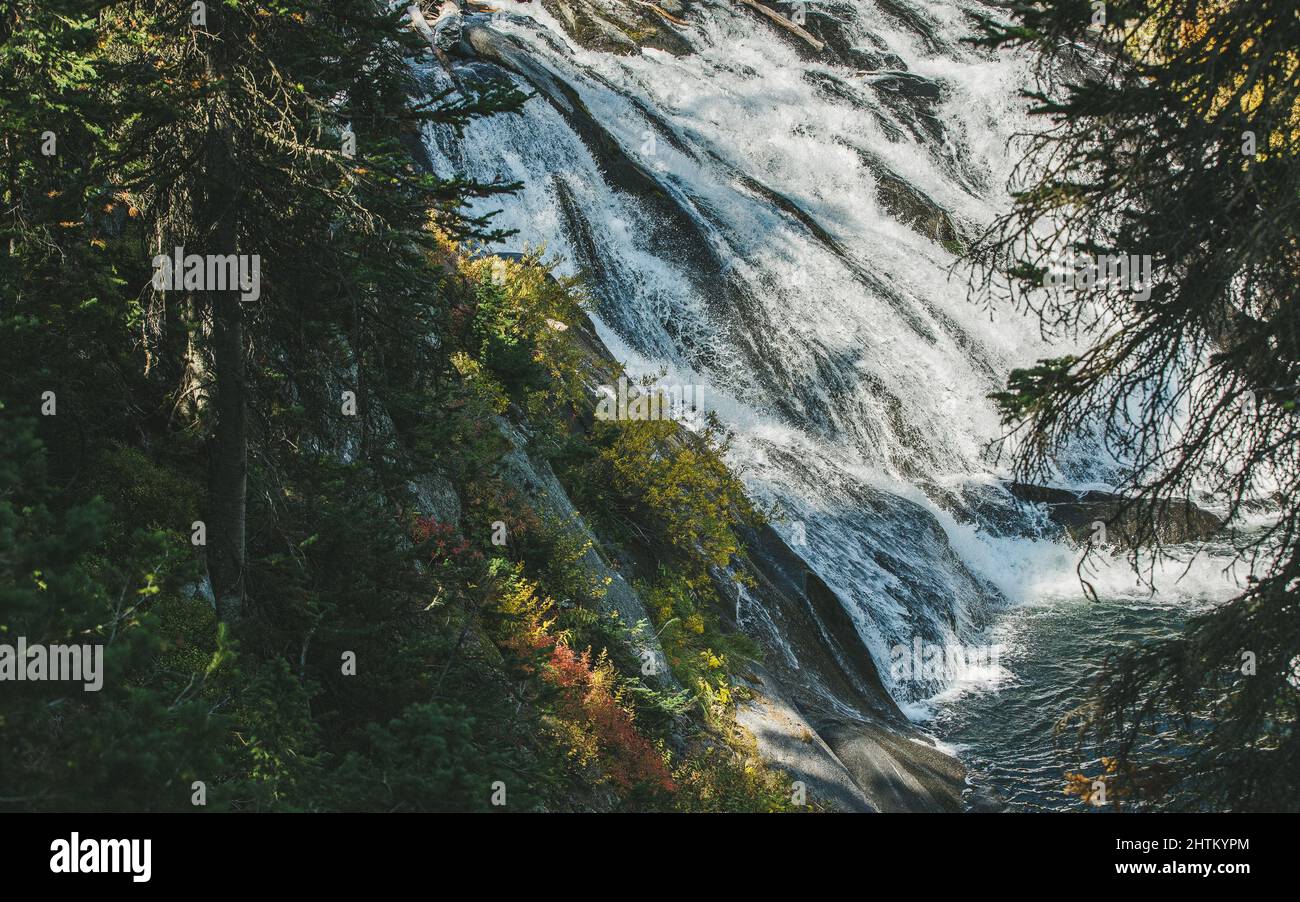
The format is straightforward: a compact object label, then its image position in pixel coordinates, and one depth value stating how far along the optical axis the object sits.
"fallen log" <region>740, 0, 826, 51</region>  40.28
